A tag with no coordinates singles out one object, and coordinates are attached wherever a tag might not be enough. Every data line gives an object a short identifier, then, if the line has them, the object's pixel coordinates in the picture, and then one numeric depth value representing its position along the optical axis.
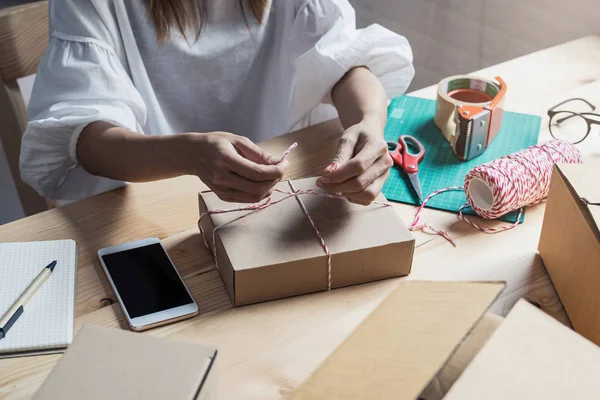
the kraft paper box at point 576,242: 0.65
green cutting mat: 0.88
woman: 0.78
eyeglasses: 1.00
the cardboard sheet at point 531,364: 0.48
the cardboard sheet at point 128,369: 0.49
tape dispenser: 0.93
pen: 0.66
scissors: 0.90
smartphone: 0.69
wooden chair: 1.05
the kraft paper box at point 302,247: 0.69
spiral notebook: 0.65
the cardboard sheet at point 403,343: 0.49
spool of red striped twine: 0.81
